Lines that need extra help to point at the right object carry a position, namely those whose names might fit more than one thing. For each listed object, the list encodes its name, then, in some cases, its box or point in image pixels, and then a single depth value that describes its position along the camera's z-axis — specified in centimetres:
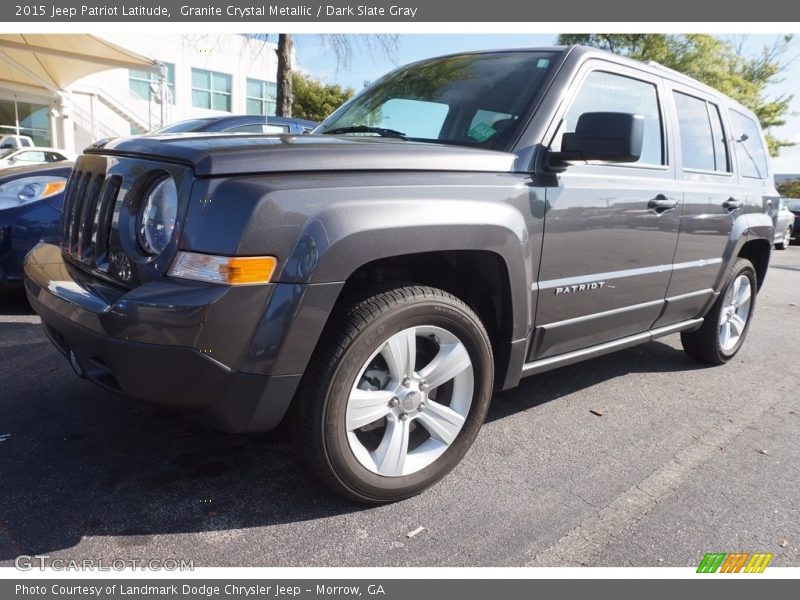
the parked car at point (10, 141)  1669
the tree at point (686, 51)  2331
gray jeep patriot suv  191
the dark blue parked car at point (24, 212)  436
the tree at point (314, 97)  2712
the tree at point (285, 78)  1123
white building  2192
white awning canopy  1590
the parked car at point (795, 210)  2028
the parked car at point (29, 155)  1286
